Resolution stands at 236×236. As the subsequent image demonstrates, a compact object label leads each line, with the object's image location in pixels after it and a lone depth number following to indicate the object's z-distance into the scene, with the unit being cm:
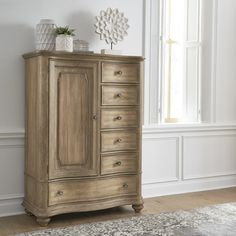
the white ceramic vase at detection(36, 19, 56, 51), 368
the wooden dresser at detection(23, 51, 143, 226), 350
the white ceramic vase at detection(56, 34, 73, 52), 359
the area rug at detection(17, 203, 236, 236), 332
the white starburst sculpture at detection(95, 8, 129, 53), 403
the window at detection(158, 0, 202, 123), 494
